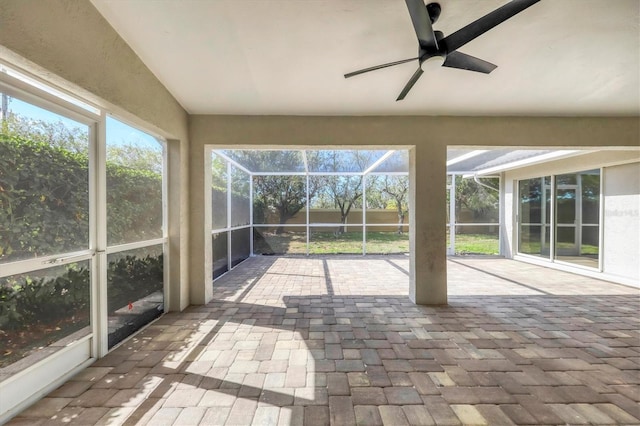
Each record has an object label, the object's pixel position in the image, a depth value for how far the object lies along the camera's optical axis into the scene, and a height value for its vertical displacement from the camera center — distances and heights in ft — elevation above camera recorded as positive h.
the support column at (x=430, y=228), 12.12 -0.78
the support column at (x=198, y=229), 12.09 -0.83
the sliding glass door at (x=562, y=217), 17.29 -0.46
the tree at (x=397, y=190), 29.32 +2.37
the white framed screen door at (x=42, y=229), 5.48 -0.43
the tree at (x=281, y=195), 26.58 +1.65
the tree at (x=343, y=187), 24.86 +2.56
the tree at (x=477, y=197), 26.17 +1.47
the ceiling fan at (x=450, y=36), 5.16 +3.93
